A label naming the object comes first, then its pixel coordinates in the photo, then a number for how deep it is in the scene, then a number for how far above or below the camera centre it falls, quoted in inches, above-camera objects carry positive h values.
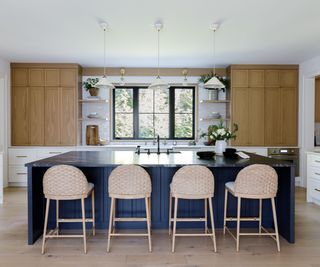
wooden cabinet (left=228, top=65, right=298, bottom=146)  233.6 +20.9
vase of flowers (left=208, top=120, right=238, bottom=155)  151.3 -4.4
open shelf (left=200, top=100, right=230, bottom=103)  238.2 +23.8
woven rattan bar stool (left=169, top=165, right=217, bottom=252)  110.7 -21.4
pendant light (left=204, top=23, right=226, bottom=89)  149.2 +24.7
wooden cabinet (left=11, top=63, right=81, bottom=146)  231.9 +19.2
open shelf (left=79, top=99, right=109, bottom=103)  238.0 +23.8
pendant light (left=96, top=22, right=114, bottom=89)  148.5 +25.3
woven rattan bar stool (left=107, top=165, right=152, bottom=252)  110.7 -21.4
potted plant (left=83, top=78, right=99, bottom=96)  237.5 +36.2
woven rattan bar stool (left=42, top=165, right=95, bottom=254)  109.8 -21.8
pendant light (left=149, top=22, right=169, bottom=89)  148.9 +24.3
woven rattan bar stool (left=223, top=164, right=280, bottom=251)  110.6 -21.4
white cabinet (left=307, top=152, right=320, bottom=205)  178.1 -31.1
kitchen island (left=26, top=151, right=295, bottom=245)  128.3 -34.4
